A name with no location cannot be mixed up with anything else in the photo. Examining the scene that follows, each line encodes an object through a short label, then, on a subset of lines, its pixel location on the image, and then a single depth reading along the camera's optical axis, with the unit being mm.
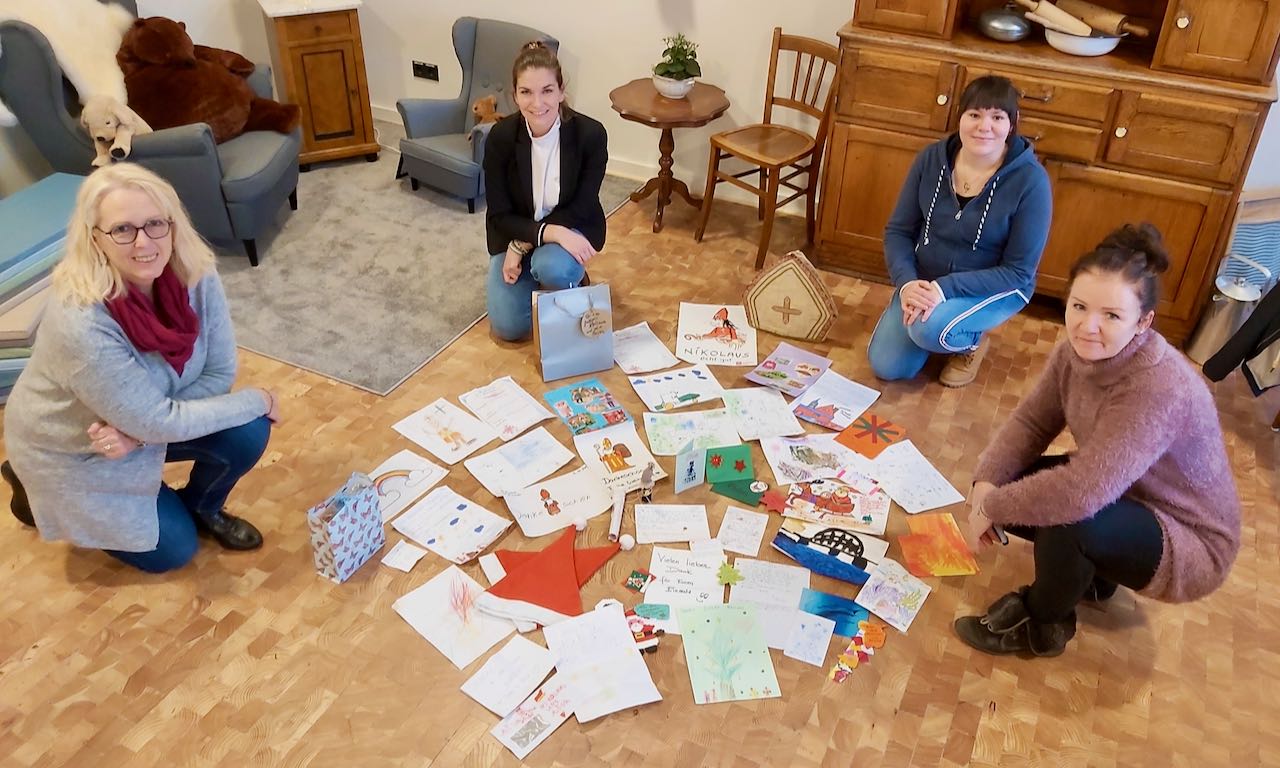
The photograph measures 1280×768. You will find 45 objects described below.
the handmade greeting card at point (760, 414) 2830
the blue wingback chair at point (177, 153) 3354
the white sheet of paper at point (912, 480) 2592
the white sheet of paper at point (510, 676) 2023
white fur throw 3424
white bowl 3111
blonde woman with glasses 1889
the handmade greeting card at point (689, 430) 2770
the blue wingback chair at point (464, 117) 4035
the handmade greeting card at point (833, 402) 2900
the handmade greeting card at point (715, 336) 3184
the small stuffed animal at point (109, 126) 3414
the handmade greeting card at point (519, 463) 2604
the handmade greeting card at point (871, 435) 2785
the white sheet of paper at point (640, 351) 3117
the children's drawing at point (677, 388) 2945
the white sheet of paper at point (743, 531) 2424
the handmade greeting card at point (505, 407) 2828
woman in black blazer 2961
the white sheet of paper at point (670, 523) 2445
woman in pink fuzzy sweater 1824
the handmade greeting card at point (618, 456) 2629
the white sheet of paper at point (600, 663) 2025
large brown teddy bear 3682
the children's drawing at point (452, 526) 2395
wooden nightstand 4195
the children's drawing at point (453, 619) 2141
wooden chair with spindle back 3602
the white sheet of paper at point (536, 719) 1944
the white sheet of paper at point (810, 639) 2145
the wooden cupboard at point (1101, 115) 2939
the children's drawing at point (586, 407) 2832
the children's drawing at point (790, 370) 3035
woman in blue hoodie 2760
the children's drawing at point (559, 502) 2473
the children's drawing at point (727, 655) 2061
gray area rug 3168
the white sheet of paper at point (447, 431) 2719
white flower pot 3741
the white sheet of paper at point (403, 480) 2537
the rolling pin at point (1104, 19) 3093
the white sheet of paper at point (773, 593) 2207
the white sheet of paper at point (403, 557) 2347
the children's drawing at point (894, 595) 2252
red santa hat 2205
